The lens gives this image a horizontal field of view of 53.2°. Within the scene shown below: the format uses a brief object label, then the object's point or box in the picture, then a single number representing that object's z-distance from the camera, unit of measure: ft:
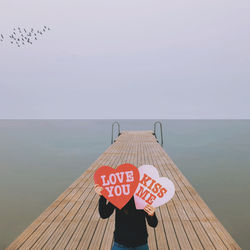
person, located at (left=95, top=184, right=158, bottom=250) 7.33
